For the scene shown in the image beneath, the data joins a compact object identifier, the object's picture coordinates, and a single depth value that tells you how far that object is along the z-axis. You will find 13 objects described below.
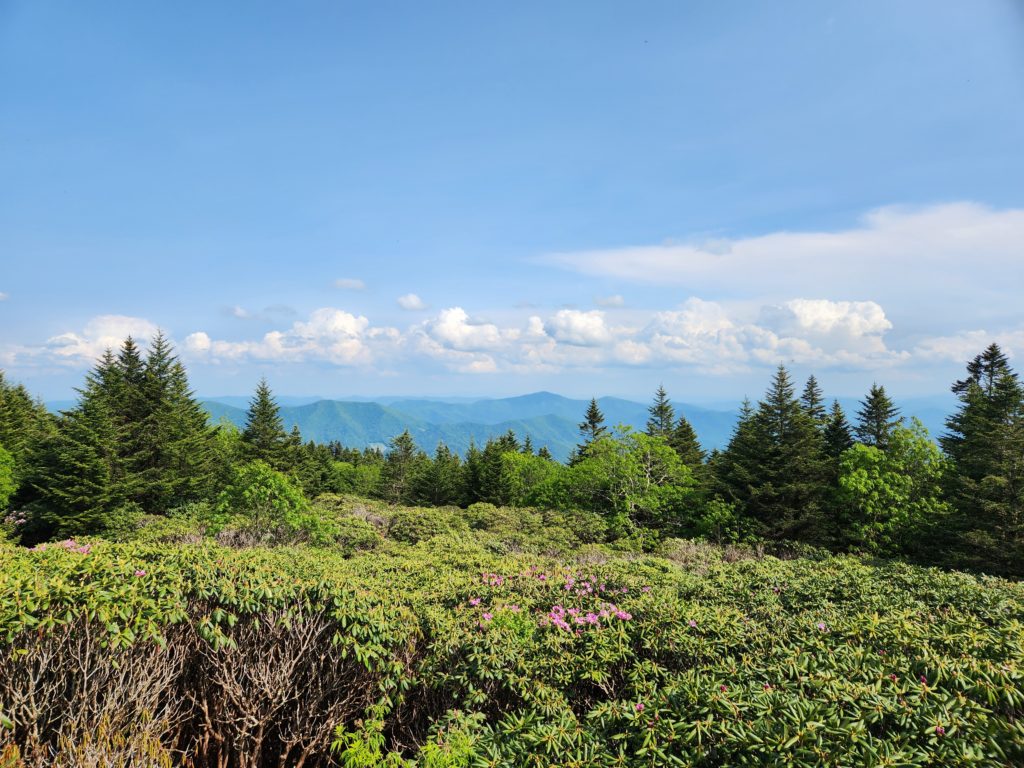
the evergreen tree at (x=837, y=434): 35.50
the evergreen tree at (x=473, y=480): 43.78
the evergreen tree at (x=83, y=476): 24.02
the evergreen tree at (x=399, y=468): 54.22
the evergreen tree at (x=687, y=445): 44.93
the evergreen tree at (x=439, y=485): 47.12
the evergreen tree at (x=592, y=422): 56.59
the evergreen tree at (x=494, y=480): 42.91
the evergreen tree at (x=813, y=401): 39.84
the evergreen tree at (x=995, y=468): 20.55
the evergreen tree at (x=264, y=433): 39.09
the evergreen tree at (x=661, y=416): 54.72
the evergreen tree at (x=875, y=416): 37.38
